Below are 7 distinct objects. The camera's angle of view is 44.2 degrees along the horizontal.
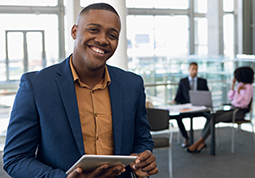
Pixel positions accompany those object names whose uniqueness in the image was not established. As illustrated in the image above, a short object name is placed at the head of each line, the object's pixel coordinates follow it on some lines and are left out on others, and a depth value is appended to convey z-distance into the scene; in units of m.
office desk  4.66
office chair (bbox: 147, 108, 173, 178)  3.97
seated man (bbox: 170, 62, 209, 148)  5.76
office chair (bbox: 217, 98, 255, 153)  5.20
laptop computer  4.96
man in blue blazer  1.28
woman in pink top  5.18
